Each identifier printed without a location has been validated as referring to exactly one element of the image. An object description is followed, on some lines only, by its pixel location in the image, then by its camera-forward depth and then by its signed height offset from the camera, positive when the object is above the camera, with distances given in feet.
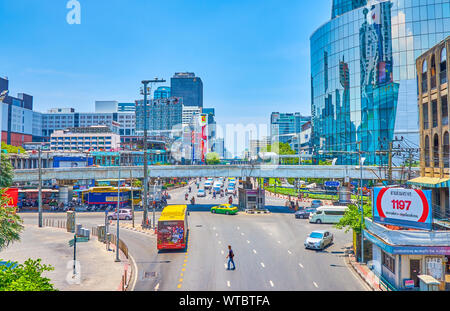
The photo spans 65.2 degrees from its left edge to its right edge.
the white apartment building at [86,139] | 567.18 +40.96
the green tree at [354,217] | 88.28 -13.86
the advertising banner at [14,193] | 118.32 -9.86
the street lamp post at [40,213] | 140.73 -19.42
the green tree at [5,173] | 92.32 -2.26
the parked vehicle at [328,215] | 143.54 -20.84
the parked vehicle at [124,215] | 158.20 -22.82
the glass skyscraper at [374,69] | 253.03 +74.49
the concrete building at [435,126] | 89.71 +10.46
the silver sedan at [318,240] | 96.84 -21.33
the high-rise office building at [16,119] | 566.93 +77.91
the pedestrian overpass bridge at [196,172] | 176.14 -4.02
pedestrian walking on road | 75.85 -20.13
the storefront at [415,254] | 61.46 -16.12
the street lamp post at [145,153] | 125.63 +3.87
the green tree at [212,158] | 485.56 +9.17
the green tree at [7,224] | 64.51 -11.51
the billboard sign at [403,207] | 64.80 -8.52
